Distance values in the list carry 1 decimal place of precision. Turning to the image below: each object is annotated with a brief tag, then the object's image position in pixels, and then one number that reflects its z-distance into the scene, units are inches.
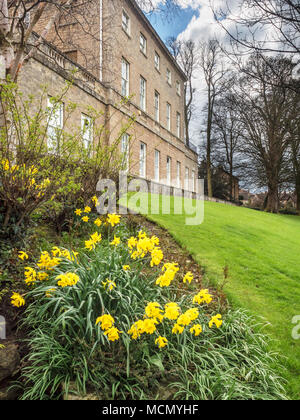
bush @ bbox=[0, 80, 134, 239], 137.6
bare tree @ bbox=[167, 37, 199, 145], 1143.0
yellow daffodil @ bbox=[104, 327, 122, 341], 79.9
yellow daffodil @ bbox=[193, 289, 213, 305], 103.0
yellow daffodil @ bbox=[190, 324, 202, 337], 92.3
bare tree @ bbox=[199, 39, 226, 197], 1120.8
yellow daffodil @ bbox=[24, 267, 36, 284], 108.1
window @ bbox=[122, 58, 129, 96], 632.4
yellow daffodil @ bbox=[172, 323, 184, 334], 85.6
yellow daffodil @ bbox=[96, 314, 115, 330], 79.5
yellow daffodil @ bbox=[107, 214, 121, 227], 138.6
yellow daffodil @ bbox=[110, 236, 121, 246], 130.1
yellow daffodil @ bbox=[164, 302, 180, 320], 83.2
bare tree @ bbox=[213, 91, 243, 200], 1032.3
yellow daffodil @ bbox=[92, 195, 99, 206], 191.6
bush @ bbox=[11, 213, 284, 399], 86.1
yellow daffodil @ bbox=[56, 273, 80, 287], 90.7
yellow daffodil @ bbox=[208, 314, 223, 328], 98.6
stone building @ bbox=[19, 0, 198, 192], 412.8
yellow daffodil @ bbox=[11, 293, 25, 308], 101.7
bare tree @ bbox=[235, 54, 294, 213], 855.1
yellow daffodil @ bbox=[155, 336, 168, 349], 84.5
